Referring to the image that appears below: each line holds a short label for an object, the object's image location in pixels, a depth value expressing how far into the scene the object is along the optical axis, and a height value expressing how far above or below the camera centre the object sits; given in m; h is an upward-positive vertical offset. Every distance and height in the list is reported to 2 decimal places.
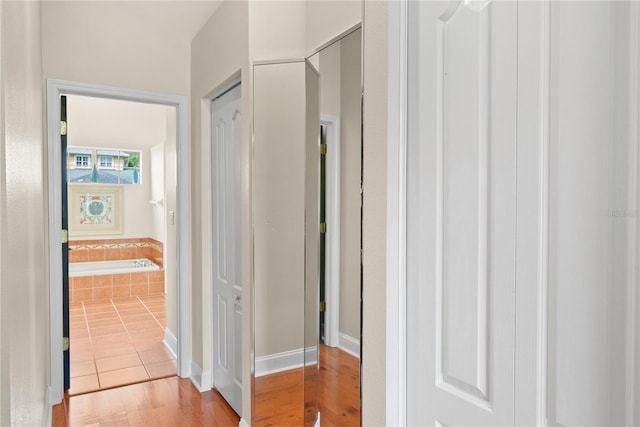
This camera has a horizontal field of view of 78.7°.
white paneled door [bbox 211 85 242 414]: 2.56 -0.30
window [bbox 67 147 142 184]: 6.21 +0.65
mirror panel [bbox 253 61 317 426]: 2.00 -0.23
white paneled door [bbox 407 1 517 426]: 0.87 -0.02
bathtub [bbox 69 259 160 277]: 5.77 -0.99
